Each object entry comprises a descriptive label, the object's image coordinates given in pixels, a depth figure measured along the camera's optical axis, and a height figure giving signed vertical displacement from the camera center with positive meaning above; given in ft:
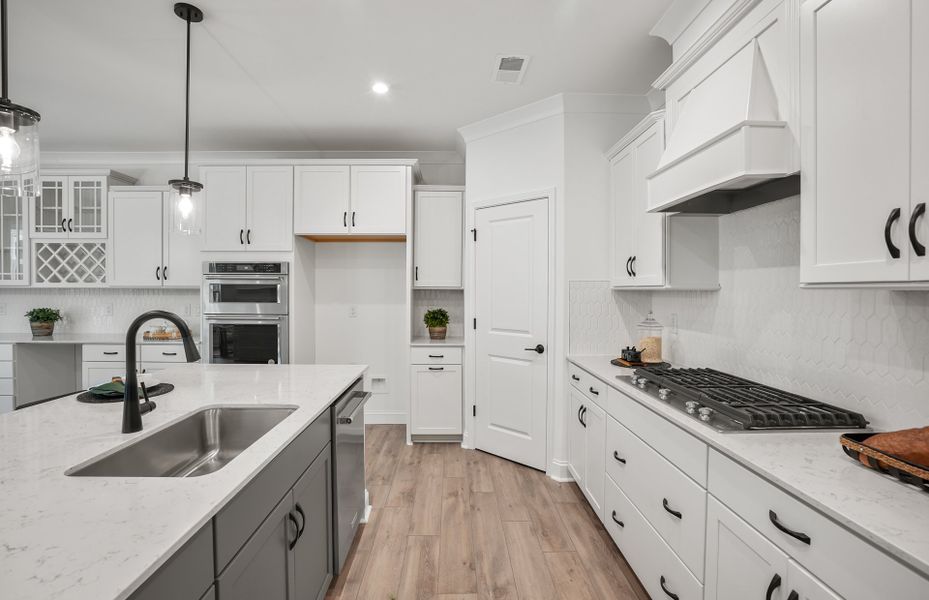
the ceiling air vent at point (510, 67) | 8.46 +4.93
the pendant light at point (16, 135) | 3.89 +1.59
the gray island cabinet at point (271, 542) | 2.83 -2.17
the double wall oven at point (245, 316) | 12.07 -0.54
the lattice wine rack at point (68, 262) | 13.42 +1.10
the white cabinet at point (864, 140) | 3.26 +1.43
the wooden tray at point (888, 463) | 3.14 -1.29
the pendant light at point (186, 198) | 6.81 +1.65
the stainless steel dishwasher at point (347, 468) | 6.21 -2.82
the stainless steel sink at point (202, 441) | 4.58 -1.78
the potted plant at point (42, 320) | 13.08 -0.77
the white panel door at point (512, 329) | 10.37 -0.77
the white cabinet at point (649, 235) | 7.40 +1.24
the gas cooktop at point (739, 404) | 4.53 -1.25
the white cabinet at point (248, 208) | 12.24 +2.64
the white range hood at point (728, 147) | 4.53 +1.87
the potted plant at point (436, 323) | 12.90 -0.76
